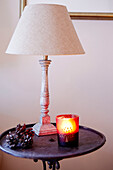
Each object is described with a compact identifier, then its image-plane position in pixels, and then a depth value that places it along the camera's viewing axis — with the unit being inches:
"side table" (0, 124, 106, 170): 36.2
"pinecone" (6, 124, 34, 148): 38.6
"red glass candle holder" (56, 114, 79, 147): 39.4
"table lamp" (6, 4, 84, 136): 38.1
